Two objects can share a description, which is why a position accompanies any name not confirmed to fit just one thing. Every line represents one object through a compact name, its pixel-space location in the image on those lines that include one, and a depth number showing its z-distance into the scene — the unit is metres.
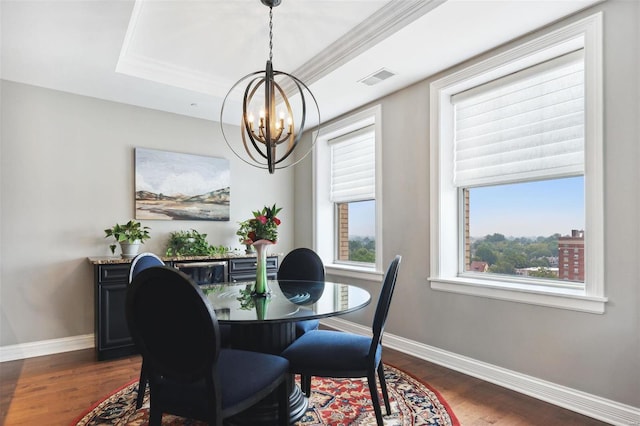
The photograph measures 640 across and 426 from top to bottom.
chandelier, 2.29
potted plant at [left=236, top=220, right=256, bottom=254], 4.44
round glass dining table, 1.87
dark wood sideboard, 3.41
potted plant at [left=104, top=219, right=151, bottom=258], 3.70
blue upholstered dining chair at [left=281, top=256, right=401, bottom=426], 2.02
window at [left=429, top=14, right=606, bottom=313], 2.37
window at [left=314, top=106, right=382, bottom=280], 4.19
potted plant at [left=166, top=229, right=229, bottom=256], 4.16
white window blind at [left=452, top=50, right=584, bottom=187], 2.57
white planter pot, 3.69
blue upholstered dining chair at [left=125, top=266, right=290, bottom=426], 1.48
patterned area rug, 2.25
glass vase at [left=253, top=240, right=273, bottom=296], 2.42
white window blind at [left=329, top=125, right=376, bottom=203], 4.39
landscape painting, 4.13
